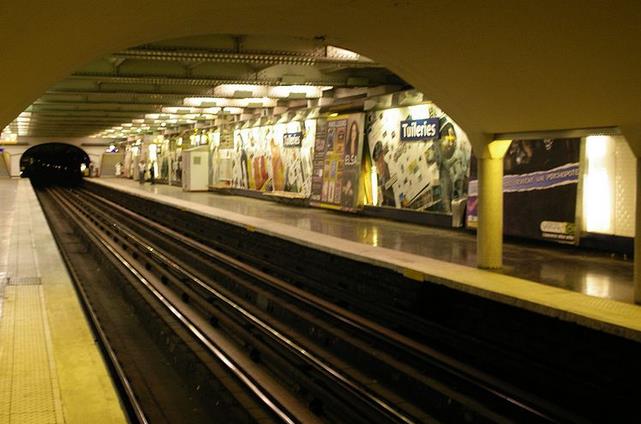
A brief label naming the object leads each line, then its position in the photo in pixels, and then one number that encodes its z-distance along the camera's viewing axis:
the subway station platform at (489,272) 7.12
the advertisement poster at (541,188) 11.20
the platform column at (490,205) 9.70
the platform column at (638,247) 7.31
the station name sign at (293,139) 22.77
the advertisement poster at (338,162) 18.56
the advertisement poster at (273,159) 22.39
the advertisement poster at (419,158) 14.57
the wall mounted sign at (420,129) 15.29
